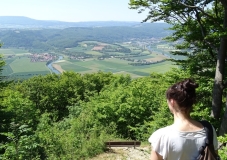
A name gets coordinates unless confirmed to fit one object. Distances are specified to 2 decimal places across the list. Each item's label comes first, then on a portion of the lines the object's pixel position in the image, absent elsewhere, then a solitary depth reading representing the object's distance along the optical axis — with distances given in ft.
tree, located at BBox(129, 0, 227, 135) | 25.17
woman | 7.34
